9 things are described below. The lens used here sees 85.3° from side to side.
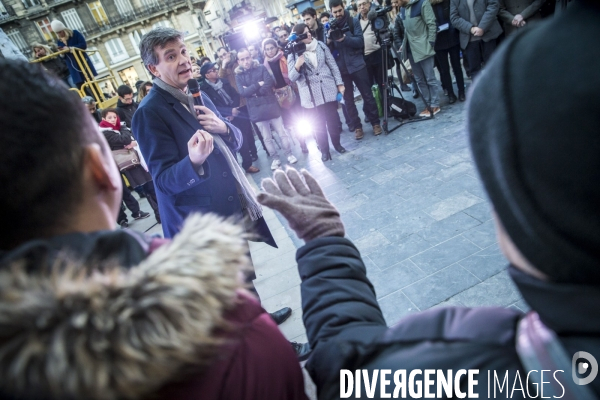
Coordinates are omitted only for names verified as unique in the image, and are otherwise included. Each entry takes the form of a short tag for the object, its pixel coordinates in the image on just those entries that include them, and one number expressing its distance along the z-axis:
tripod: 5.67
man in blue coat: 1.98
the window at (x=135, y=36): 37.41
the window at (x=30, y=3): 32.84
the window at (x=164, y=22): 38.21
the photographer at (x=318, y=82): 5.43
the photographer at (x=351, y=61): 5.65
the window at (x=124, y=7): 36.81
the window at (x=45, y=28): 33.56
